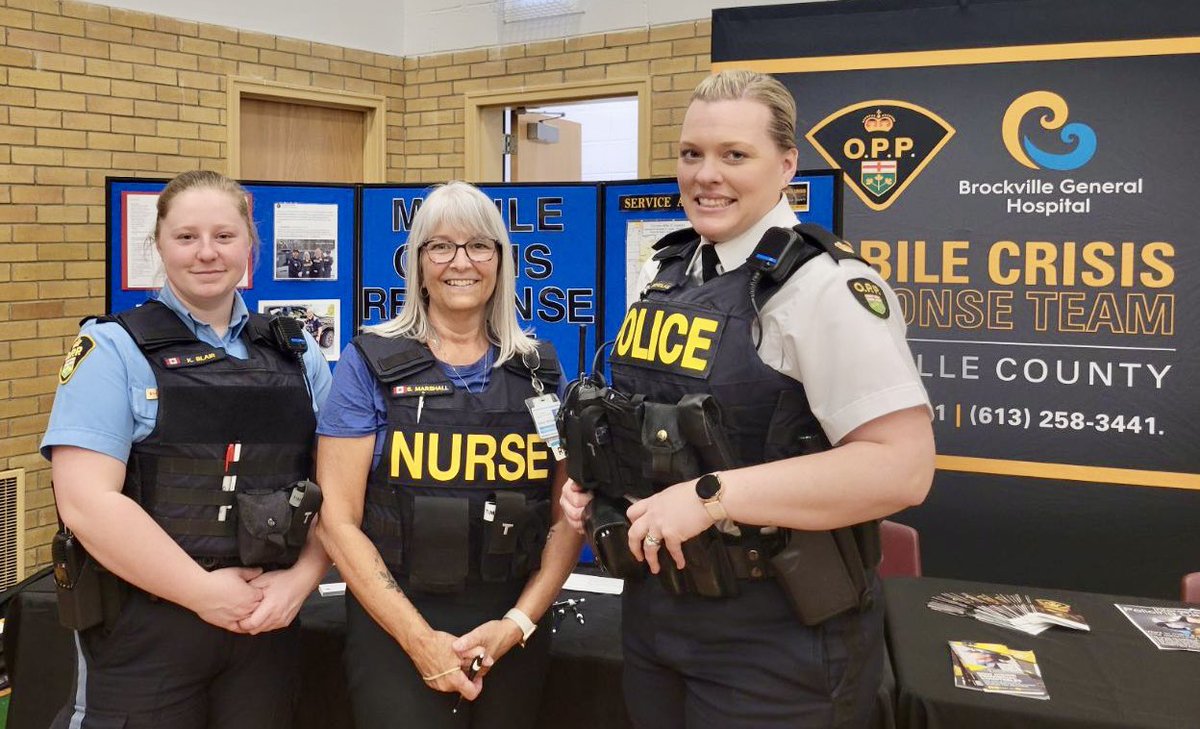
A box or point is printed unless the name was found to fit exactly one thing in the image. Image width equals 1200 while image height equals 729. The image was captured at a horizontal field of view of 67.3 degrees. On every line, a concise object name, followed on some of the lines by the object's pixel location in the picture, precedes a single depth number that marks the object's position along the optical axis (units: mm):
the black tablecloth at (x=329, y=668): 1928
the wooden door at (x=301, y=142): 5160
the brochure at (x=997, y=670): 1676
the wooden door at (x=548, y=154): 5848
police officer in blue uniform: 1549
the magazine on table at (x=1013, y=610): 1949
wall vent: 4098
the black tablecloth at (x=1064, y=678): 1604
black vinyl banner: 3432
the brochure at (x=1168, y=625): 1860
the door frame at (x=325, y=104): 4941
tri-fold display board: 3395
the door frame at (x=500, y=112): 5035
